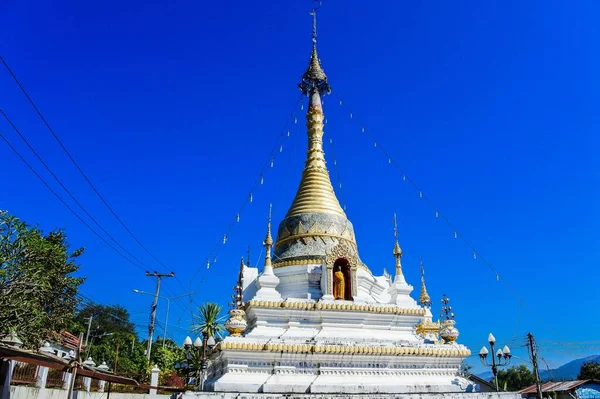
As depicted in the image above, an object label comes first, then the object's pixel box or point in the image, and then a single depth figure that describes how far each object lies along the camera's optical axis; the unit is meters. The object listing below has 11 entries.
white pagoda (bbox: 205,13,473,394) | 16.73
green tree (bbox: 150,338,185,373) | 39.56
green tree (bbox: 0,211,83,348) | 15.30
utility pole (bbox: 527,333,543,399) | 20.88
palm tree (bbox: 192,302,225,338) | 38.69
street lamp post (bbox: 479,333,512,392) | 19.89
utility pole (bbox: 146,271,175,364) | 40.05
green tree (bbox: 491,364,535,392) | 60.06
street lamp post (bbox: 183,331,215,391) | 18.92
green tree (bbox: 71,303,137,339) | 64.82
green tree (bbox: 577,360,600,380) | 43.58
